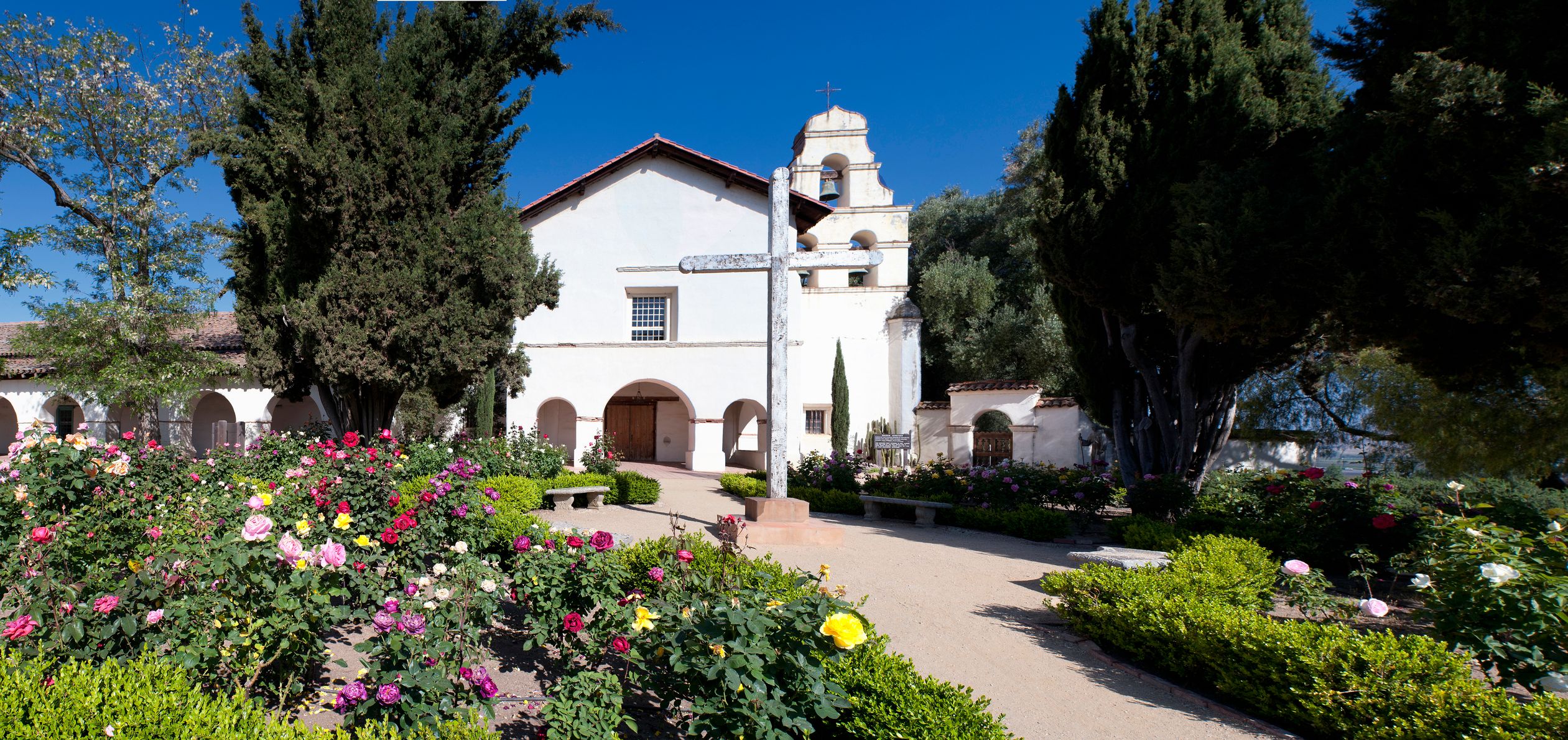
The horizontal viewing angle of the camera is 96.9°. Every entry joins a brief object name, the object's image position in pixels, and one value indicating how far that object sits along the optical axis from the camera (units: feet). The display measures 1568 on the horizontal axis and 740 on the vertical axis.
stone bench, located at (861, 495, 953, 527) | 32.73
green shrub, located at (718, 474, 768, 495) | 39.83
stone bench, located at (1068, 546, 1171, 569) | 19.56
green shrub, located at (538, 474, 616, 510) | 34.91
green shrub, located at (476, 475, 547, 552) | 18.80
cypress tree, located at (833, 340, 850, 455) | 66.18
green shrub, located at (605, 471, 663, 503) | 37.09
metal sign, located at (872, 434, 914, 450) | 53.06
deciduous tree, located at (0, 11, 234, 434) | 46.62
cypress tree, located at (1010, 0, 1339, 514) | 24.88
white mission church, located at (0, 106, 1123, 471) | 58.80
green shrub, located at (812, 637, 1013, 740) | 8.93
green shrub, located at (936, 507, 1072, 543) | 29.17
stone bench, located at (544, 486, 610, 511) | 33.49
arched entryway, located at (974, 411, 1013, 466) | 68.59
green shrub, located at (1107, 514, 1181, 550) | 24.15
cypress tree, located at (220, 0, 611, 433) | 32.27
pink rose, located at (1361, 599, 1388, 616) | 12.32
